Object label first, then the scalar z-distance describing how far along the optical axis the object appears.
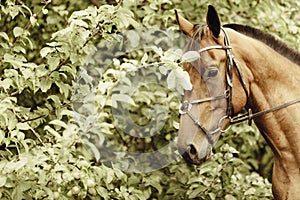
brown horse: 6.62
